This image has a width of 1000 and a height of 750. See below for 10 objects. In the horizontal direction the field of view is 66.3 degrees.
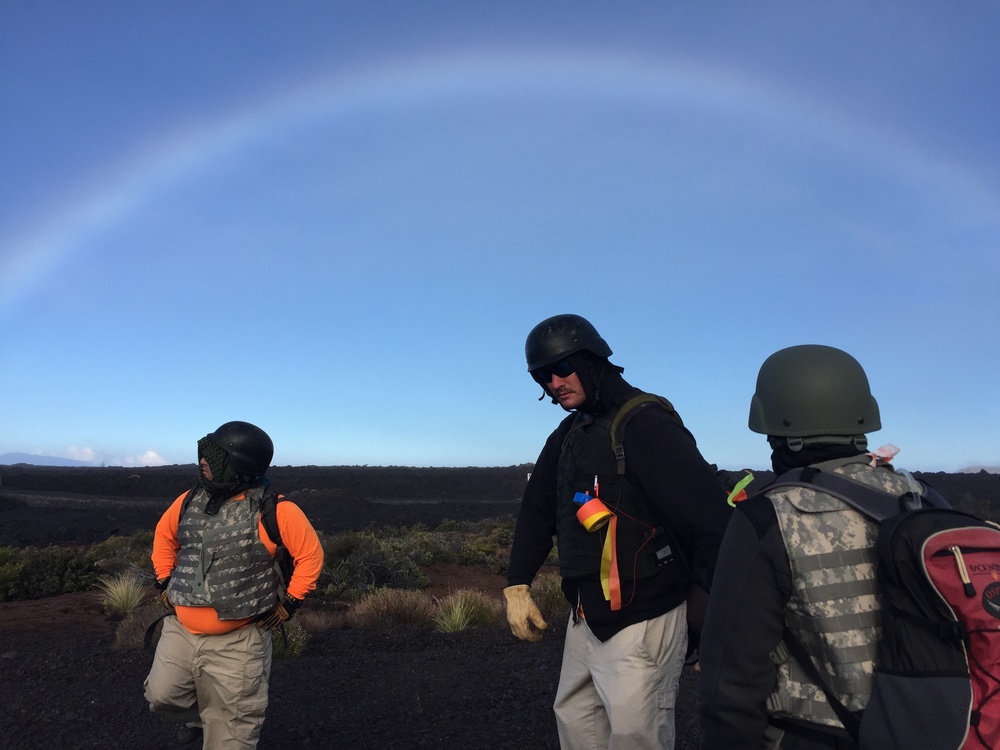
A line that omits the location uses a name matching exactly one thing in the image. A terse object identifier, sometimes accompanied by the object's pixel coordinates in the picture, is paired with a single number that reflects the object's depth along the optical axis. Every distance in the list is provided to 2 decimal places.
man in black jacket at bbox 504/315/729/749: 3.08
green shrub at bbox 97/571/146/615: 11.66
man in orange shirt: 4.28
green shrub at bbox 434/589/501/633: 10.87
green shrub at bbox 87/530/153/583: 15.11
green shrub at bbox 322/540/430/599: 13.93
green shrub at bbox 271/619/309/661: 9.19
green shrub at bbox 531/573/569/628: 11.04
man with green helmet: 2.04
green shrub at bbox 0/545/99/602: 13.17
